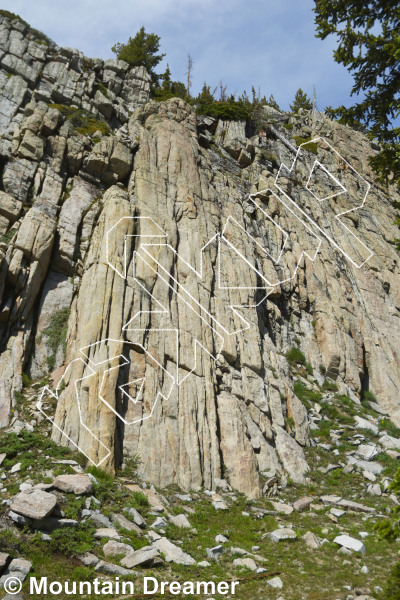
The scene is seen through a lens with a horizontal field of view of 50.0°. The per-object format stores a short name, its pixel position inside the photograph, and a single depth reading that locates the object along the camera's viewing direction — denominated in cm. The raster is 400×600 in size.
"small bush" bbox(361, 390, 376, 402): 2667
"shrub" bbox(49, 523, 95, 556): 993
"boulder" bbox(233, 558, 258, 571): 1065
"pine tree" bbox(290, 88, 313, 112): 5734
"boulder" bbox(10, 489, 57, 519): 1020
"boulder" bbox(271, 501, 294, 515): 1512
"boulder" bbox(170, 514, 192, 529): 1280
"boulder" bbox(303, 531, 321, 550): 1226
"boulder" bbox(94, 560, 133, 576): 956
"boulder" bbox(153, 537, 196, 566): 1066
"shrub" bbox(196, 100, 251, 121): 3856
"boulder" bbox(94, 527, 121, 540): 1080
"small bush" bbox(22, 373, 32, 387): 1716
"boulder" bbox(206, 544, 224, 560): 1121
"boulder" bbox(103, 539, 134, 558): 1028
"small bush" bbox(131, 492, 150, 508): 1307
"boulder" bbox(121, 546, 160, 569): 993
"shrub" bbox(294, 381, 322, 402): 2369
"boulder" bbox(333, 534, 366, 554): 1192
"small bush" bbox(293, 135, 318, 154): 4309
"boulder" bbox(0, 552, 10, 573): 876
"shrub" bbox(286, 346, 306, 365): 2616
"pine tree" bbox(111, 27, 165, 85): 3947
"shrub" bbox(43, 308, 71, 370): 1860
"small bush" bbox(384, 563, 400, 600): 689
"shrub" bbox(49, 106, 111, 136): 2742
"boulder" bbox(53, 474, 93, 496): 1205
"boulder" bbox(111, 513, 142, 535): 1149
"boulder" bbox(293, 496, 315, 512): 1558
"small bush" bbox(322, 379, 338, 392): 2547
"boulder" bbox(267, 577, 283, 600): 986
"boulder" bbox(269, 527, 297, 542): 1266
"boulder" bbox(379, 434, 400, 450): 2074
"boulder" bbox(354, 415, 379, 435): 2227
